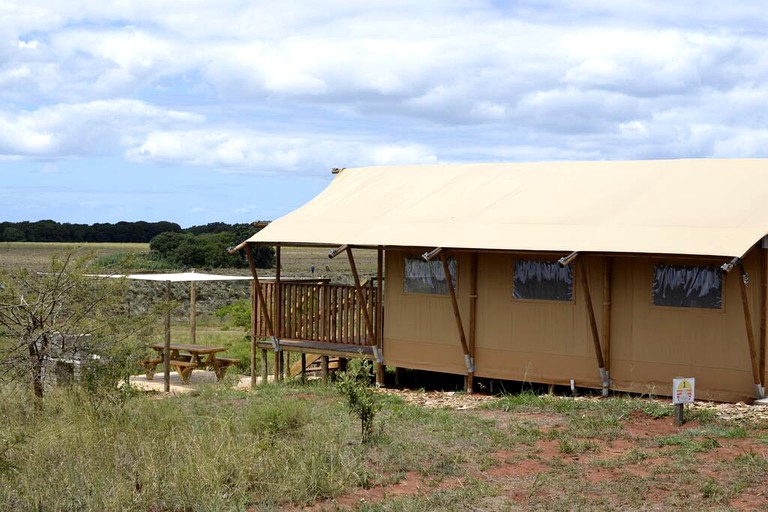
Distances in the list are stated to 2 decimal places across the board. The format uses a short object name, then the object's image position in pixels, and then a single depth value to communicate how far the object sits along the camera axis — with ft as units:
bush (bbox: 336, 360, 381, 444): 36.73
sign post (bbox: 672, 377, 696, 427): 39.09
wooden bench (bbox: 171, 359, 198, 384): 62.08
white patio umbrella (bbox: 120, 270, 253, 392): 58.11
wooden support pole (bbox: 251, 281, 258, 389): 61.11
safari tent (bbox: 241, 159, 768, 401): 45.83
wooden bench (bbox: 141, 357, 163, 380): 63.46
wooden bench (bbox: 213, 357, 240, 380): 63.05
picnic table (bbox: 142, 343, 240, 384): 61.72
